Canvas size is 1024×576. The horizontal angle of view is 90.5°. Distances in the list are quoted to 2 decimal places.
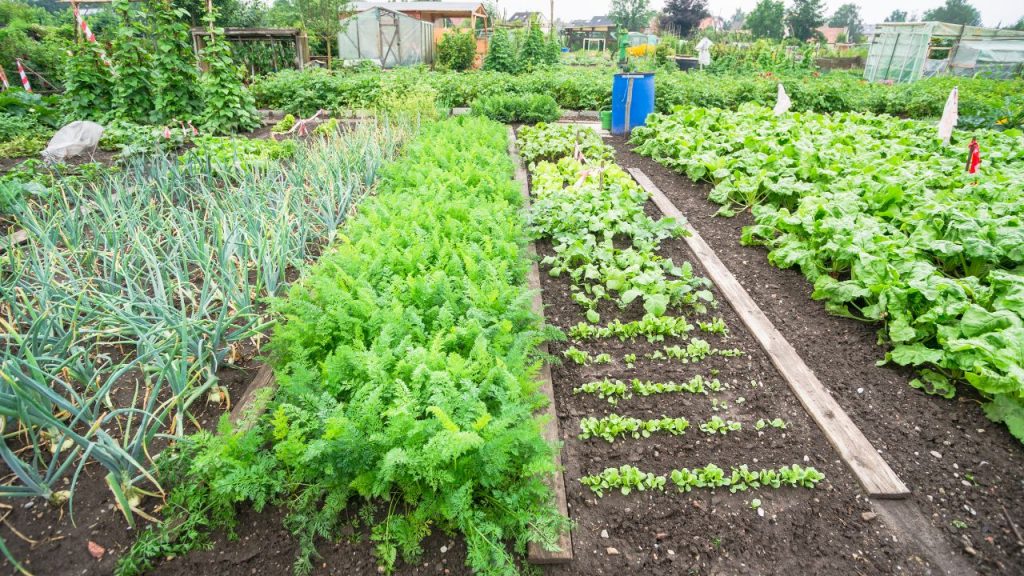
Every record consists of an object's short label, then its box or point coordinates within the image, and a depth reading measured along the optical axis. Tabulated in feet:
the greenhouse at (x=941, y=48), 56.59
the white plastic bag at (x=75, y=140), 20.41
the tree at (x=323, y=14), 55.72
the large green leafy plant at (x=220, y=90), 26.03
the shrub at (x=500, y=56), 59.11
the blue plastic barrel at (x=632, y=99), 28.12
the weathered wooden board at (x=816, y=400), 7.13
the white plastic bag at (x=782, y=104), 24.15
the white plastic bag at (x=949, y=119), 17.39
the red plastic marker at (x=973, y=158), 14.55
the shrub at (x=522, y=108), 30.01
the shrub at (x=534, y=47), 62.80
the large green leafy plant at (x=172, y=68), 24.16
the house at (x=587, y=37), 153.07
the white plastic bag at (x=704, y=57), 66.90
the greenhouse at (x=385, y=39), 70.38
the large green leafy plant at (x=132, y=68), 23.98
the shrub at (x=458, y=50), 63.57
